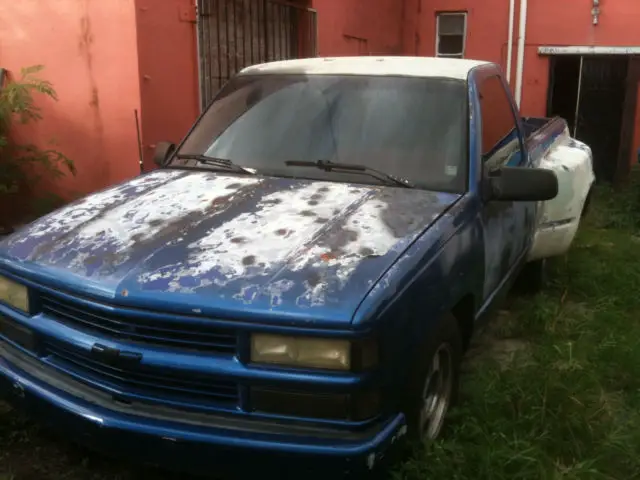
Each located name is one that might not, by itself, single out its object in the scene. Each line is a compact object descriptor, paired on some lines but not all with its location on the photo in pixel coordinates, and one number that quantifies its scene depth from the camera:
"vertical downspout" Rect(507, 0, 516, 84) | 11.47
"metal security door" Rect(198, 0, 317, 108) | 6.78
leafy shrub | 6.02
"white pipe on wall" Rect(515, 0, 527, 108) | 11.38
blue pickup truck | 2.28
